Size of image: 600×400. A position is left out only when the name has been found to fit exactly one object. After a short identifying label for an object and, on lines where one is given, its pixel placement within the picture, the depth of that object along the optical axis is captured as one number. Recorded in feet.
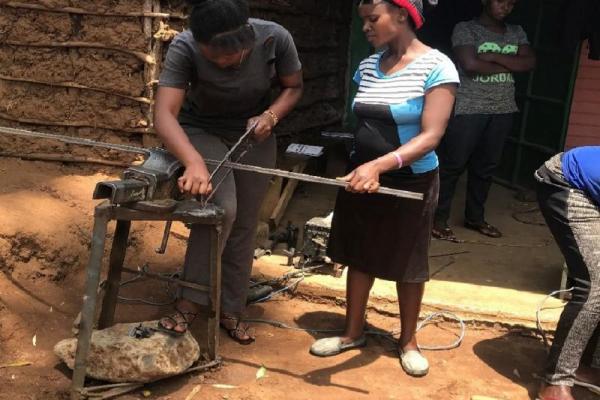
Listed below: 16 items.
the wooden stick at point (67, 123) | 16.27
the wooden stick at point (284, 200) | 17.48
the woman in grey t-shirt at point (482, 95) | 16.99
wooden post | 15.47
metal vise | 8.88
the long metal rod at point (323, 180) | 9.20
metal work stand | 9.14
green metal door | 21.02
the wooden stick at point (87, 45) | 15.61
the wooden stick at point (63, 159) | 16.44
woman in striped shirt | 10.00
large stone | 10.05
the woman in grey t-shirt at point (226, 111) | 9.71
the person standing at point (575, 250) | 10.33
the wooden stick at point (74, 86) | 15.94
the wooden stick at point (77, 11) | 15.44
